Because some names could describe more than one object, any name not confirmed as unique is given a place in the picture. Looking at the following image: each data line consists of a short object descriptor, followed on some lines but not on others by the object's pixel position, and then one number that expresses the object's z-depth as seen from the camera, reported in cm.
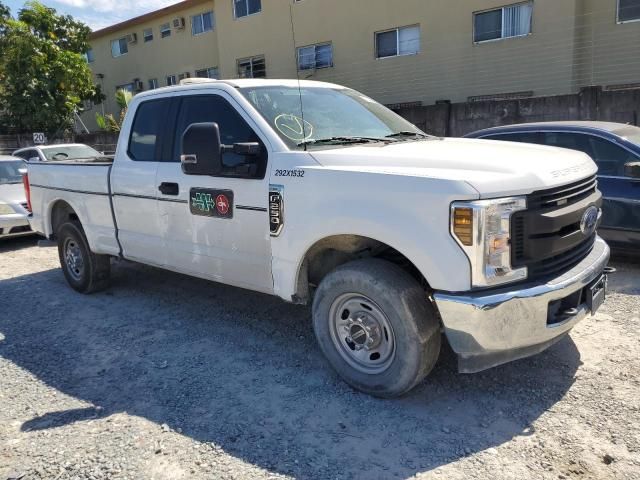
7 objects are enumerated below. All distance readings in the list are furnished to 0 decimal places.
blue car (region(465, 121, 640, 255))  570
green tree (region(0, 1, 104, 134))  2345
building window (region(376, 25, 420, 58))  1617
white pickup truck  294
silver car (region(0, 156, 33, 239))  874
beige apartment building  1314
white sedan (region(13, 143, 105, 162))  1232
